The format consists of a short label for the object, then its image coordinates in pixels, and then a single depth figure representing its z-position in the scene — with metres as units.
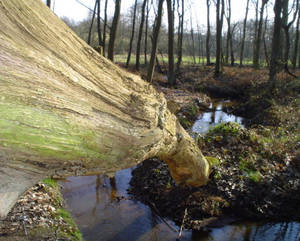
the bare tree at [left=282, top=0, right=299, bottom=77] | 15.32
